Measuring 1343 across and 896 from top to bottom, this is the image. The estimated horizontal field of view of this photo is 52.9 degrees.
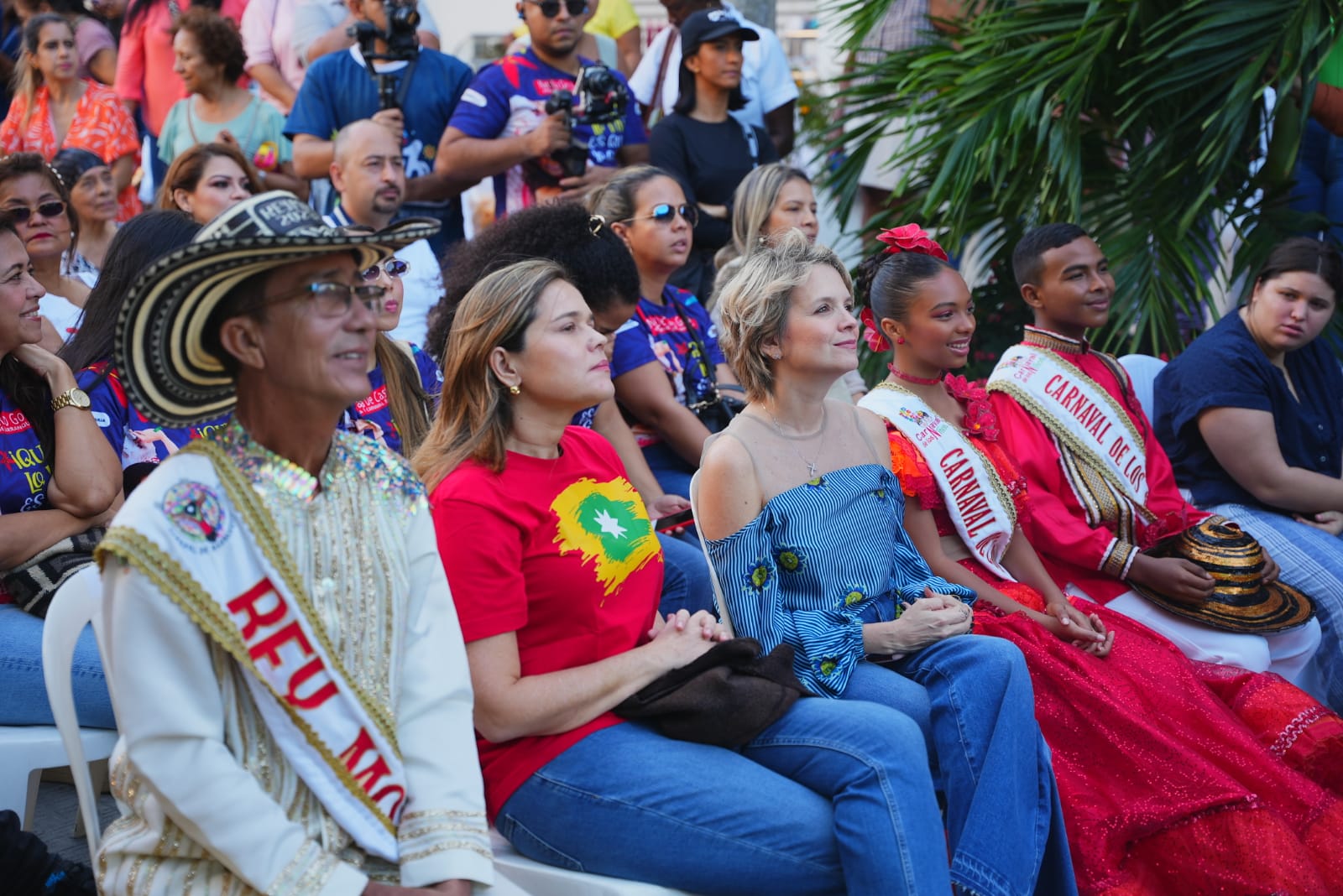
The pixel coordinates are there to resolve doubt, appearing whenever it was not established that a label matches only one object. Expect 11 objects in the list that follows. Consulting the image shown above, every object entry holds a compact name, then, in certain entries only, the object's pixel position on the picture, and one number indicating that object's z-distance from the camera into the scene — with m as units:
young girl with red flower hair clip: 3.26
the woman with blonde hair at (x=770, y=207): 5.34
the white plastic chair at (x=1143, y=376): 4.99
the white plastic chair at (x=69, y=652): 2.28
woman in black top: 5.93
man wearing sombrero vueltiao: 1.90
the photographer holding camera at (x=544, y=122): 5.73
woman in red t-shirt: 2.48
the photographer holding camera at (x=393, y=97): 5.88
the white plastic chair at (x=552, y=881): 2.45
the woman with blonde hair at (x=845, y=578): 2.95
